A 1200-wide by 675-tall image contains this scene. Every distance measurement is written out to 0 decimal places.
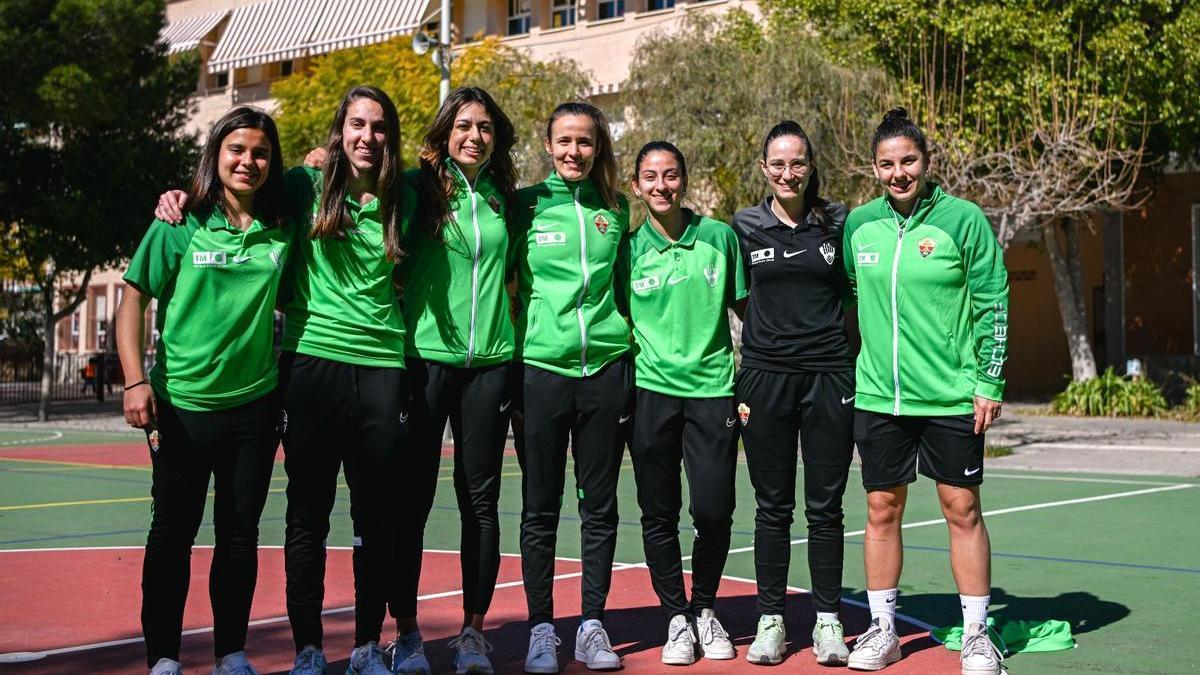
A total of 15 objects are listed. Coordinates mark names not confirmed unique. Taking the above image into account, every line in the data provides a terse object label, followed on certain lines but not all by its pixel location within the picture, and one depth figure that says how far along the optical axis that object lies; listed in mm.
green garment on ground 6309
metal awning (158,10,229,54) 43250
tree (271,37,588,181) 24656
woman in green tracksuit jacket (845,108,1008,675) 5949
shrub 26141
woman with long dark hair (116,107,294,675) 5254
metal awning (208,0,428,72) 35656
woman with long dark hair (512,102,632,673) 5984
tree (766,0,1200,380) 23906
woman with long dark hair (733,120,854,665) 6133
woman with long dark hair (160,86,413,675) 5430
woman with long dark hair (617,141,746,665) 6121
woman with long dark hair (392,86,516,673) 5750
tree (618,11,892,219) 22188
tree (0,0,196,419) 27562
